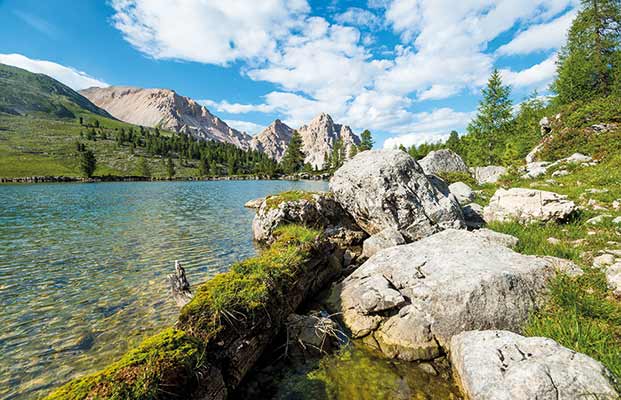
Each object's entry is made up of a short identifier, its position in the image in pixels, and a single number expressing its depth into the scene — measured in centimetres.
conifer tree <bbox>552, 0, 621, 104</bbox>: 3578
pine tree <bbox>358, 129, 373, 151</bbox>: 12625
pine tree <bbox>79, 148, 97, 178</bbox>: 10656
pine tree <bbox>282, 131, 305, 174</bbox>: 14798
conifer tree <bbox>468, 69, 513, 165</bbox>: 3819
